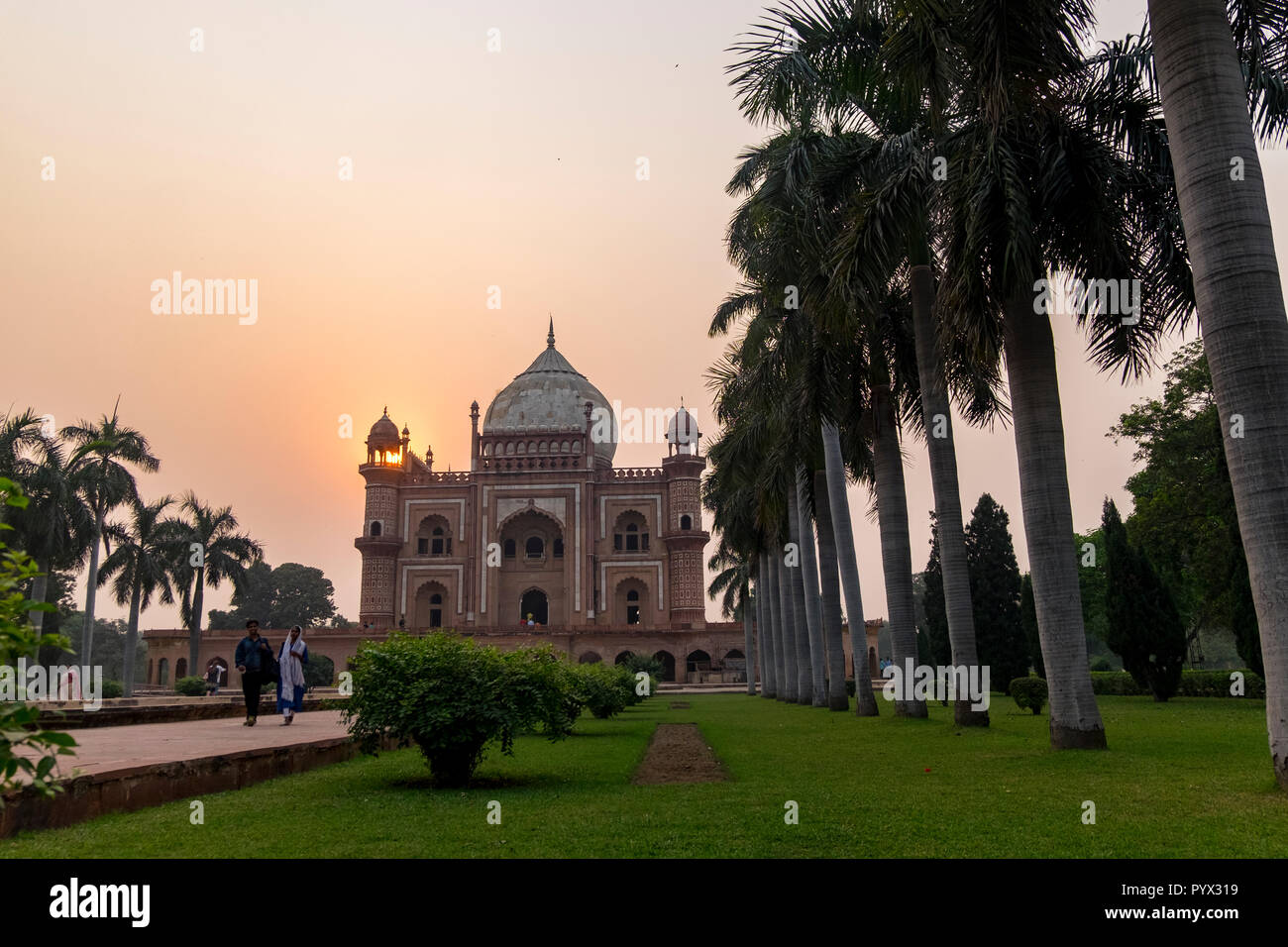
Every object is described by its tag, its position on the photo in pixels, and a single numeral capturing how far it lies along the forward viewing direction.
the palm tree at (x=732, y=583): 37.44
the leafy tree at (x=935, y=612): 33.81
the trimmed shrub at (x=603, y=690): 16.66
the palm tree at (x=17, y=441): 25.83
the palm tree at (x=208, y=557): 39.34
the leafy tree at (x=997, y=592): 31.08
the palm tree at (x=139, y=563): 34.53
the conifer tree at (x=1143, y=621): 23.06
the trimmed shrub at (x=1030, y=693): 16.33
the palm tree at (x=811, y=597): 22.33
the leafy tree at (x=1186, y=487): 24.34
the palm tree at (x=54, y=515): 27.11
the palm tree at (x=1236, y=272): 6.86
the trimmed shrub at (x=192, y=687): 33.38
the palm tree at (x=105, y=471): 28.42
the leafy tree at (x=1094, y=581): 39.13
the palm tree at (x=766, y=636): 31.78
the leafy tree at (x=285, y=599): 67.00
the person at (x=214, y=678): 33.69
